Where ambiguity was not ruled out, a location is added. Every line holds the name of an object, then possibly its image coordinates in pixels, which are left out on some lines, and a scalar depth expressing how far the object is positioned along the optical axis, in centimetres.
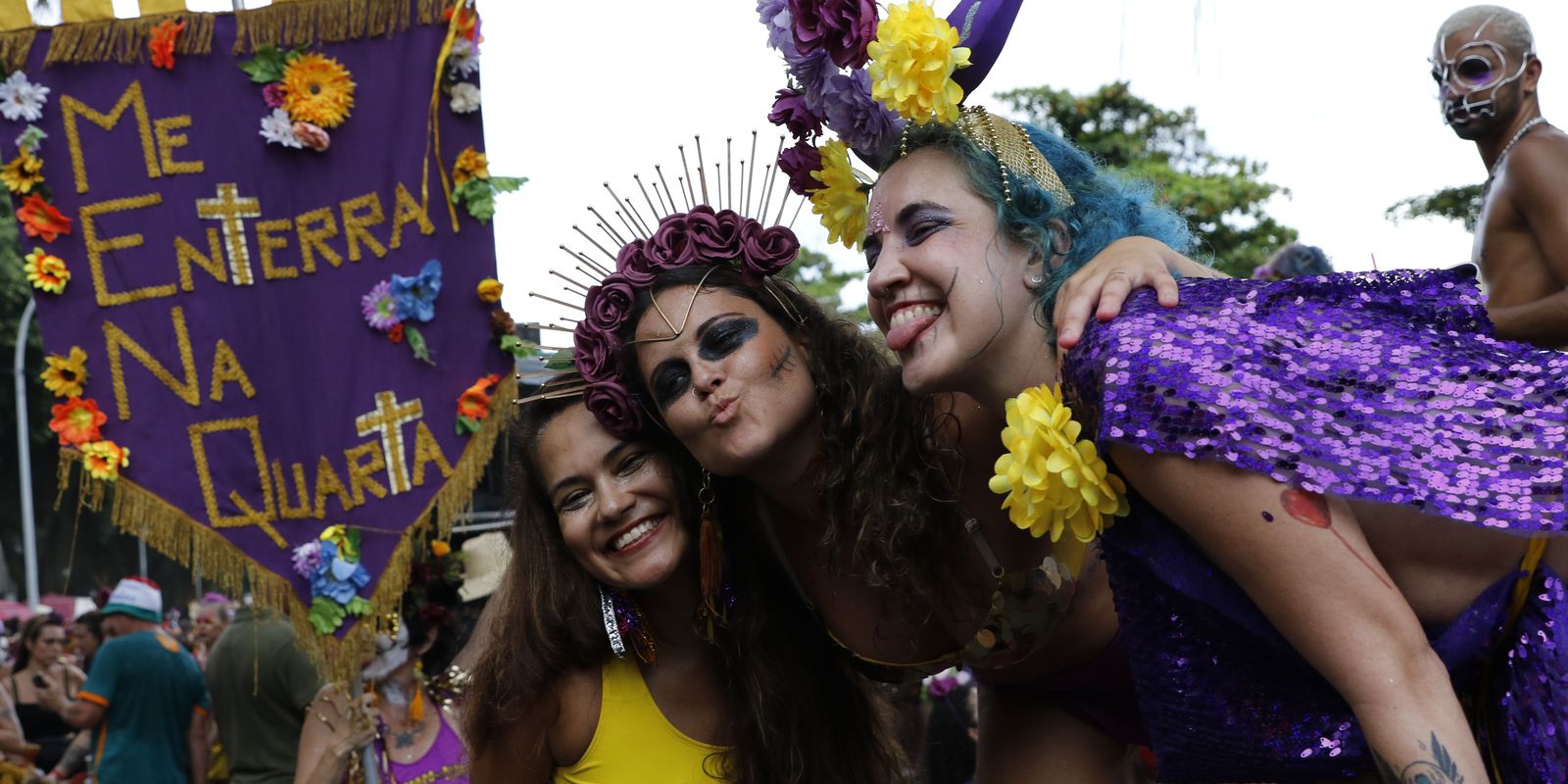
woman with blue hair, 211
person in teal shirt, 705
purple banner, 441
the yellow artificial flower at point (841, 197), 317
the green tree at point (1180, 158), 1542
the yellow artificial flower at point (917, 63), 279
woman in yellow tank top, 345
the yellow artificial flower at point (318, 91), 439
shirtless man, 368
